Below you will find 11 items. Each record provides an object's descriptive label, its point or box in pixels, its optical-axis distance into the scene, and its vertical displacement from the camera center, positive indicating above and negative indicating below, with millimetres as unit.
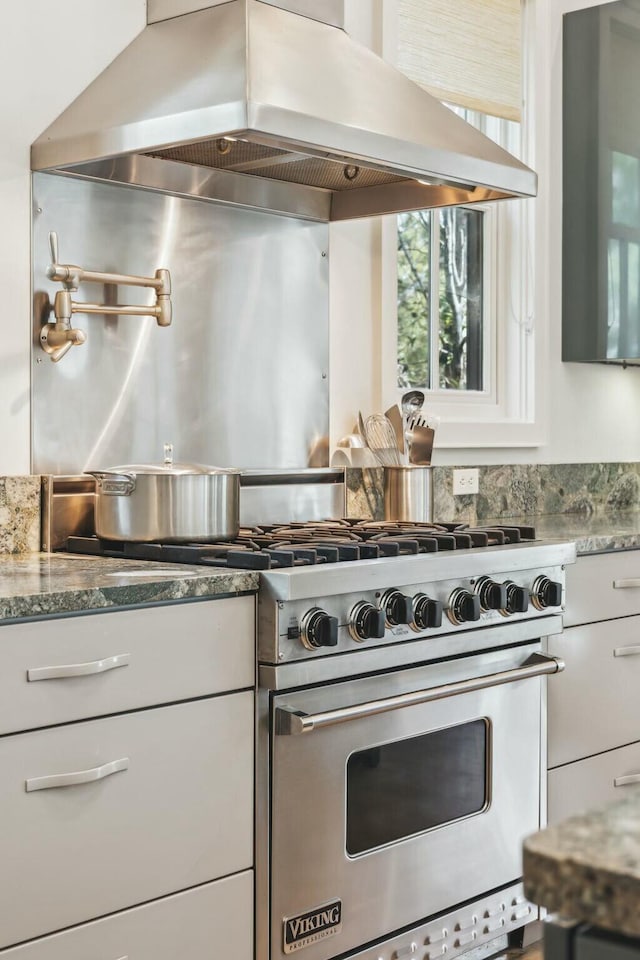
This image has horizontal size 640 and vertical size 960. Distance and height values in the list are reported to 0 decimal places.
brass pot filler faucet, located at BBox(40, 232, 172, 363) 2350 +328
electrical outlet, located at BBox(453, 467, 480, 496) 3332 -48
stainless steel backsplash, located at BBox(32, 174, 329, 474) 2457 +280
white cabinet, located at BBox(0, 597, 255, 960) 1671 -489
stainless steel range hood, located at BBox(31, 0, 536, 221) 2127 +681
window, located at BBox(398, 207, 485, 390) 3441 +497
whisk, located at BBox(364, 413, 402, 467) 3062 +59
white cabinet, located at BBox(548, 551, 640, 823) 2732 -540
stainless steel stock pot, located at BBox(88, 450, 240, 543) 2217 -71
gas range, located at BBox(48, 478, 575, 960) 2006 -496
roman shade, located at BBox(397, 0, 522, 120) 3248 +1186
